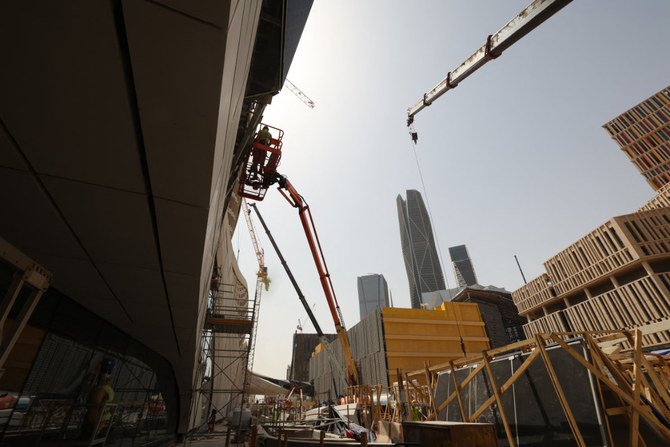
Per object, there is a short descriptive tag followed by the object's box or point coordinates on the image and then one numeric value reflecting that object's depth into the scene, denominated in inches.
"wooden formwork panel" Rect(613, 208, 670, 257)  1127.0
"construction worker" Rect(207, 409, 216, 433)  669.7
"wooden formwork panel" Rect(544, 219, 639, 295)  1195.3
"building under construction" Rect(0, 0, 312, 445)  54.7
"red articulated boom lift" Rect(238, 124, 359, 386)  479.9
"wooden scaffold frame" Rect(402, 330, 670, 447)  194.5
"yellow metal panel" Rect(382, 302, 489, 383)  1010.7
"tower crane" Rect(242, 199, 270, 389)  2105.4
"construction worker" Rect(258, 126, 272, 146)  469.4
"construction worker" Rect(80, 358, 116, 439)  228.5
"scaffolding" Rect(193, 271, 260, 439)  553.6
